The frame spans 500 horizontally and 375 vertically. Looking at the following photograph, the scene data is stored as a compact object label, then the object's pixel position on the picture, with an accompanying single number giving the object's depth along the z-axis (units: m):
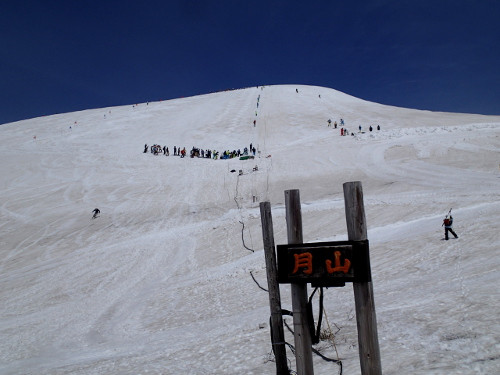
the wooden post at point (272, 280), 4.59
